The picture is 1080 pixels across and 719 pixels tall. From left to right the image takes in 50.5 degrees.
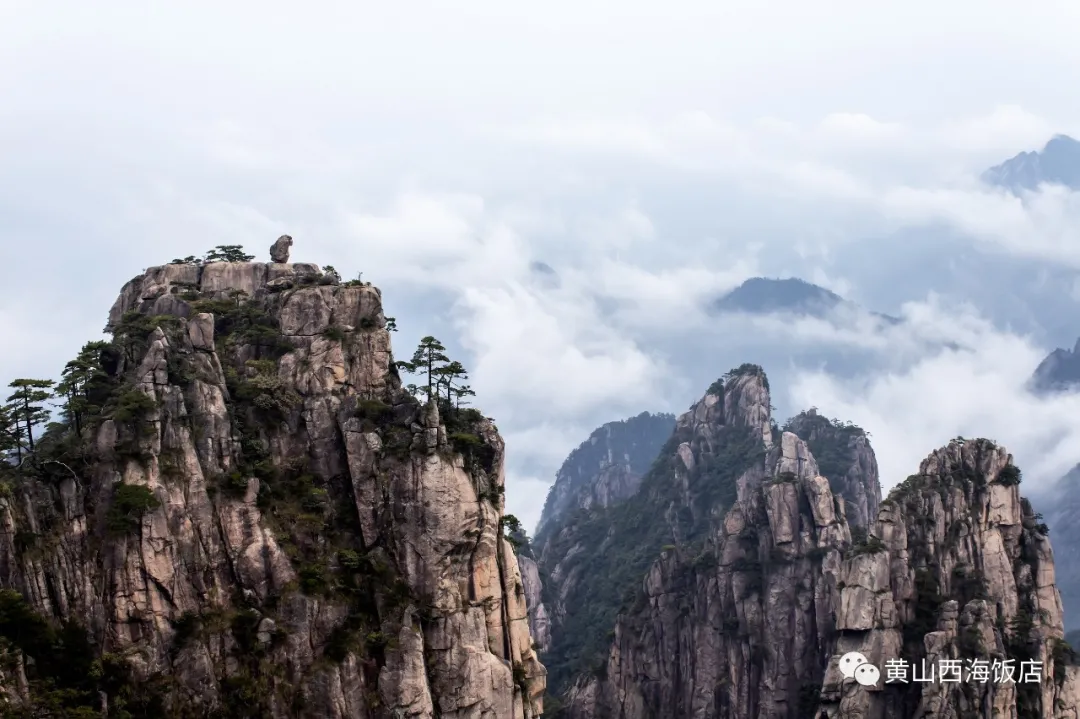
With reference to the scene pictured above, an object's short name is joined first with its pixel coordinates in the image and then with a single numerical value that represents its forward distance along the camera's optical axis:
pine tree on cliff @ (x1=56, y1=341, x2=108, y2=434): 60.03
